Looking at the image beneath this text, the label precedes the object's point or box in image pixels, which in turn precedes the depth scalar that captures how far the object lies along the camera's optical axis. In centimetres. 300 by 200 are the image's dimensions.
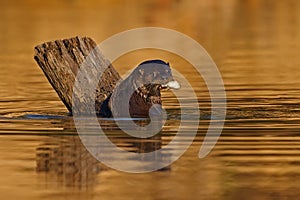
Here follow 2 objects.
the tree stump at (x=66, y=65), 1322
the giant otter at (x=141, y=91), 1282
